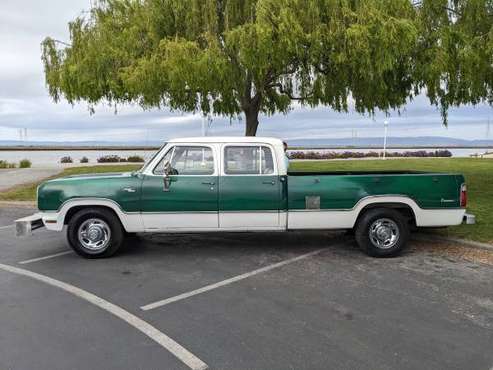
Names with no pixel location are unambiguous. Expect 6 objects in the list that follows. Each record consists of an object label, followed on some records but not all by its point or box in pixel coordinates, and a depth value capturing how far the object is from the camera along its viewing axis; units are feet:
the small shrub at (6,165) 82.45
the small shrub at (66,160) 100.22
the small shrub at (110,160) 94.02
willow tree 36.88
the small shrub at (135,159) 92.65
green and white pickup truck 21.07
